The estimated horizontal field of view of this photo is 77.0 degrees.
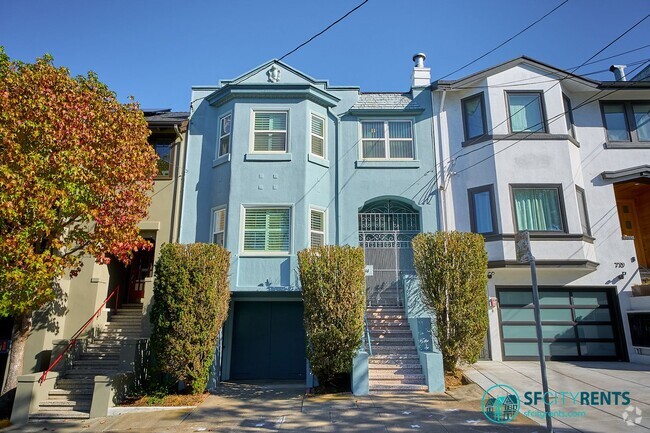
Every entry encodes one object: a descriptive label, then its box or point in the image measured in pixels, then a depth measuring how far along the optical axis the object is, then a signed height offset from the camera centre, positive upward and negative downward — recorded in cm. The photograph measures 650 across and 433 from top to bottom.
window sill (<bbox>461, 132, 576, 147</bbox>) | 1305 +548
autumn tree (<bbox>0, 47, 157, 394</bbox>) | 896 +311
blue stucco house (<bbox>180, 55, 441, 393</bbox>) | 1231 +386
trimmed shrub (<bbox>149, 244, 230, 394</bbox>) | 929 +2
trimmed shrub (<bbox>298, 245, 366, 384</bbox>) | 940 +14
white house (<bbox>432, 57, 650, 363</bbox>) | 1225 +374
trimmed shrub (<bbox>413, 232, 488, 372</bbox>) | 963 +53
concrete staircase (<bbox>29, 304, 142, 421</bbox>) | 952 -145
